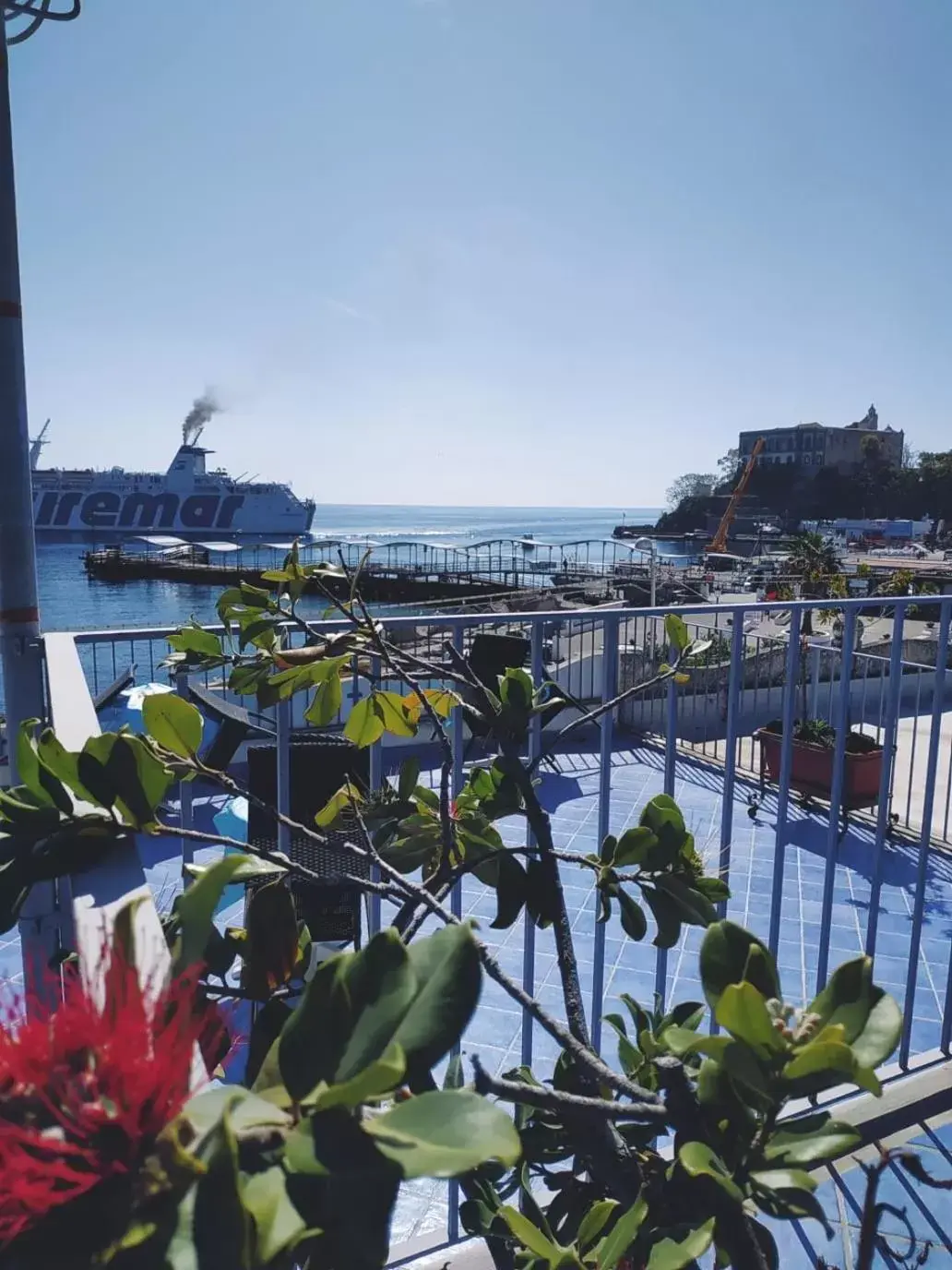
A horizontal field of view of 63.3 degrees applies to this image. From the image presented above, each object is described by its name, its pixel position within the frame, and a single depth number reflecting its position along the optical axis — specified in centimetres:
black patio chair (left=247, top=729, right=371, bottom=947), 227
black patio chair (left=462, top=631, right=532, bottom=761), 249
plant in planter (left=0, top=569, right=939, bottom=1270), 28
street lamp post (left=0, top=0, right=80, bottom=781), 163
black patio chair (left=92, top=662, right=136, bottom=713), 418
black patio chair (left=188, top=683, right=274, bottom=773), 224
